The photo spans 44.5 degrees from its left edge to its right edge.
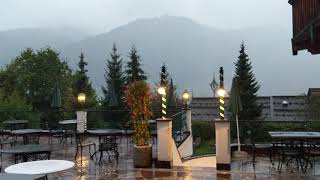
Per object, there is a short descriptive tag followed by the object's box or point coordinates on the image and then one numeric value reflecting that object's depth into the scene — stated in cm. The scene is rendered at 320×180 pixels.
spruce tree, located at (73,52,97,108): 3503
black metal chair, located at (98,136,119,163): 1109
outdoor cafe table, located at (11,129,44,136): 1326
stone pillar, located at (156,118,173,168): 1033
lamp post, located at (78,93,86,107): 1639
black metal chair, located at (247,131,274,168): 1128
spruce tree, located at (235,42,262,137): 3159
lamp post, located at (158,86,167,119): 1088
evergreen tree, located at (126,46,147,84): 3877
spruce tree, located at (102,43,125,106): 3797
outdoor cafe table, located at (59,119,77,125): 1509
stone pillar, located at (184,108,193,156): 1626
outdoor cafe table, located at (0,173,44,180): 425
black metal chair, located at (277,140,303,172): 1005
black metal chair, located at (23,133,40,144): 1369
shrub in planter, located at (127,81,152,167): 1041
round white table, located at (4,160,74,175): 571
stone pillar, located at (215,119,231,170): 991
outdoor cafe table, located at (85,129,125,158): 1276
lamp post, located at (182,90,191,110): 1710
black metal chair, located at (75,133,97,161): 1179
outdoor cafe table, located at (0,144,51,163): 820
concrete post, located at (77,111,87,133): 1650
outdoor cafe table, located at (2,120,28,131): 1505
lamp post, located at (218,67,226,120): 1029
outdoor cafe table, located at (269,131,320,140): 1025
